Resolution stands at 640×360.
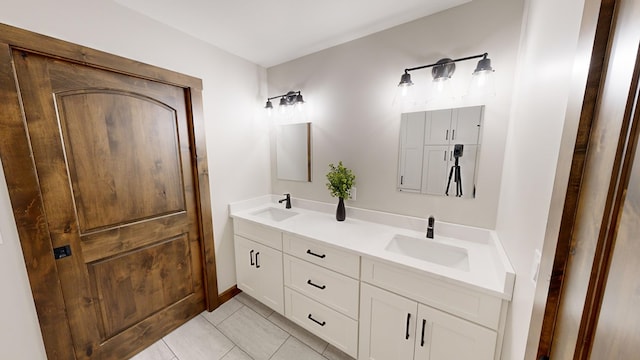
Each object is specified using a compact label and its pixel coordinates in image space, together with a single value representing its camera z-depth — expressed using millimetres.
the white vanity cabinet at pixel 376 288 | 1014
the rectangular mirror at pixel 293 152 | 2131
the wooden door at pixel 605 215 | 343
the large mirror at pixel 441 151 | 1389
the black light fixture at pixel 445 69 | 1227
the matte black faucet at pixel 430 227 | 1462
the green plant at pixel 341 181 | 1795
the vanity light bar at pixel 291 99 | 2035
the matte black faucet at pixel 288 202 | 2201
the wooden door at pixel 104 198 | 1091
